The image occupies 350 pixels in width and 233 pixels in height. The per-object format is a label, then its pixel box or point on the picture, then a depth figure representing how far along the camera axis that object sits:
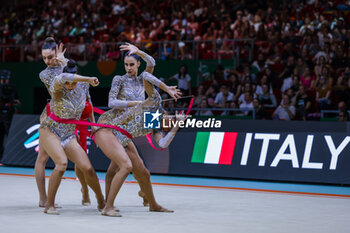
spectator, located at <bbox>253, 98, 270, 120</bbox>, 13.66
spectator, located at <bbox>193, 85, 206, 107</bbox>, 15.22
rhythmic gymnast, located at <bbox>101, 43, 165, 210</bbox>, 7.68
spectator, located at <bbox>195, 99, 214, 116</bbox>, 14.89
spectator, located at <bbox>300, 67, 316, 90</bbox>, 14.73
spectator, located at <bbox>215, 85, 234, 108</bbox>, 15.14
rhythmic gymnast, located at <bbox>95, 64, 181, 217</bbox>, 7.44
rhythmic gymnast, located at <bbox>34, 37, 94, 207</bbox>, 8.17
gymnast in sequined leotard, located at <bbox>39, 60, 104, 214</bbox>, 7.55
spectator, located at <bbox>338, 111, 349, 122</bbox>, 12.60
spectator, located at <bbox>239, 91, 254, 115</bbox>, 14.49
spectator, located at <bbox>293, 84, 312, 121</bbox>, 13.77
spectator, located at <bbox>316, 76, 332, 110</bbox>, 14.12
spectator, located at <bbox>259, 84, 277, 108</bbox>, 14.61
